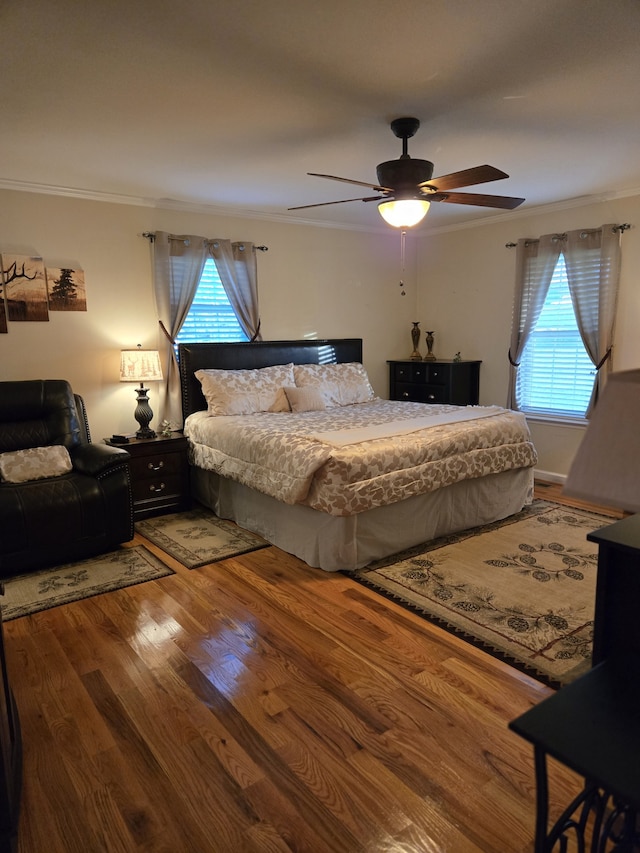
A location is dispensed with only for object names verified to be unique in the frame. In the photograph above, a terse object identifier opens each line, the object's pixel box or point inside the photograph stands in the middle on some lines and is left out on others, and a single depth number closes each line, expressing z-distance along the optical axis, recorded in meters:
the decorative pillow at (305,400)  4.52
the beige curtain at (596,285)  4.46
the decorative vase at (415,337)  6.04
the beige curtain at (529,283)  4.87
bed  3.16
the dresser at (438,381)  5.44
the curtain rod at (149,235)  4.41
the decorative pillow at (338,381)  4.82
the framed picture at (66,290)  4.05
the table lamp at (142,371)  4.14
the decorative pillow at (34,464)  3.38
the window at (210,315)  4.73
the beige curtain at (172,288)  4.46
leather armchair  3.18
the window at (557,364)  4.85
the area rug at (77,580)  2.93
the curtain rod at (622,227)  4.37
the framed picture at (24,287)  3.87
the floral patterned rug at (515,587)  2.44
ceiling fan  2.84
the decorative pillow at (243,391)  4.31
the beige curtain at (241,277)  4.75
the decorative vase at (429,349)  5.98
